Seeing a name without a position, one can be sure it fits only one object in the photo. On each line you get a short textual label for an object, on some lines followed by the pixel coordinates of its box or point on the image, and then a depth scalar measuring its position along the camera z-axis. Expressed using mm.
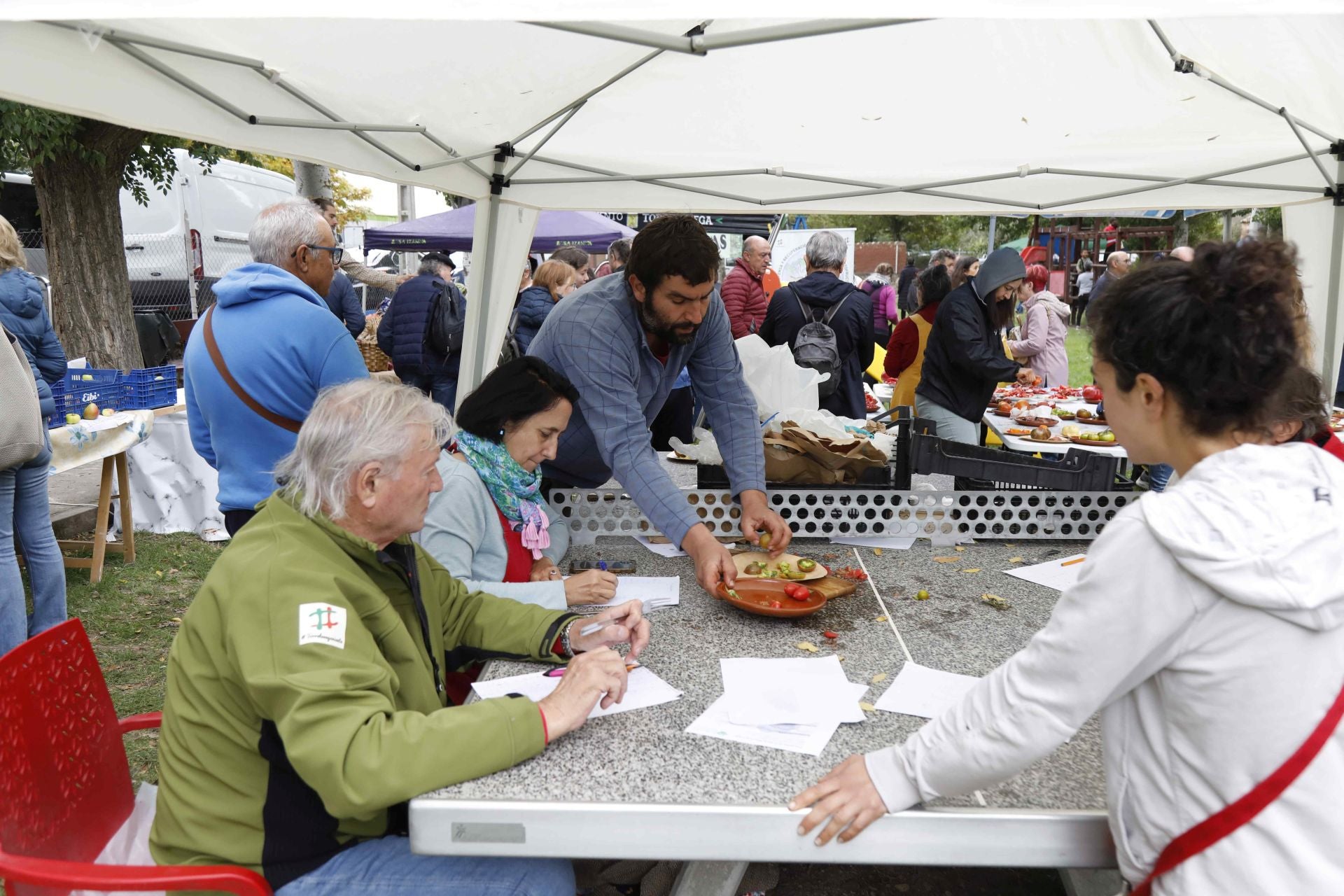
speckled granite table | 1432
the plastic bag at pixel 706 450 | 3164
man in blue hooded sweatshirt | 3000
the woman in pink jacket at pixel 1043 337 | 7855
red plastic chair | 1498
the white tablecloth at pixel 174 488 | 6000
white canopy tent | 2330
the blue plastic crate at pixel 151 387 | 5629
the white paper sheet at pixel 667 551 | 2842
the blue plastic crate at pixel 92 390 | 5078
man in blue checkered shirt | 2652
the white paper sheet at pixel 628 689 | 1832
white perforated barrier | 2926
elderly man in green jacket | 1472
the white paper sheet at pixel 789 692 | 1766
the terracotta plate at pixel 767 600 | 2221
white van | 12320
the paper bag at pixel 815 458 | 2996
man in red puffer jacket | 7410
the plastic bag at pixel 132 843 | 1873
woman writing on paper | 2355
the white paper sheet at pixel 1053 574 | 2561
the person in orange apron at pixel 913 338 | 5863
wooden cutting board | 2404
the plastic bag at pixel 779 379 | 3984
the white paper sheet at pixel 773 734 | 1655
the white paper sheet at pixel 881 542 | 2914
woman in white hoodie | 1161
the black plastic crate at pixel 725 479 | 3023
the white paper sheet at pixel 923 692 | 1805
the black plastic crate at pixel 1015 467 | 2961
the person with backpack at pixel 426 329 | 6598
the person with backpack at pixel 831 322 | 6148
